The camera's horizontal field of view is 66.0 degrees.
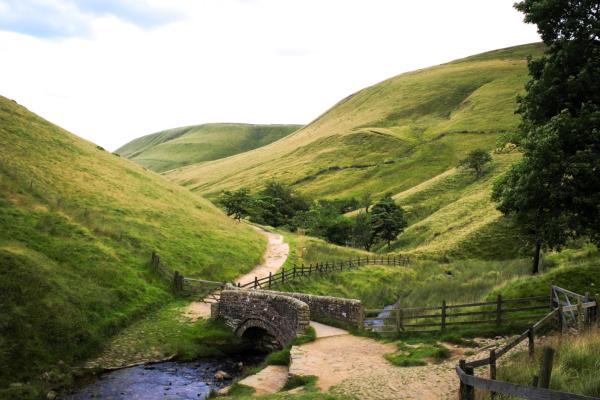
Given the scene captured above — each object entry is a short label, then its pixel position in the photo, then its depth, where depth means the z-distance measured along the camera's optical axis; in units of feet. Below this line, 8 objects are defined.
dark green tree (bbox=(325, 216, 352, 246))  255.09
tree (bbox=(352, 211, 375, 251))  238.07
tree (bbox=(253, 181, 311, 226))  283.59
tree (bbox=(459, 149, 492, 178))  296.92
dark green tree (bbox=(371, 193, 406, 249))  234.58
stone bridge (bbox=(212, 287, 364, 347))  78.59
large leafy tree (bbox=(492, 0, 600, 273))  56.95
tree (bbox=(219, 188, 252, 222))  232.12
